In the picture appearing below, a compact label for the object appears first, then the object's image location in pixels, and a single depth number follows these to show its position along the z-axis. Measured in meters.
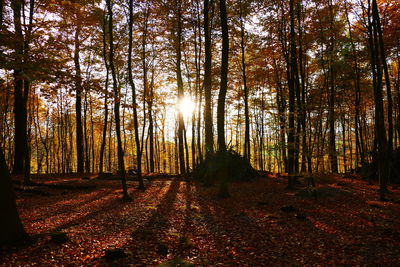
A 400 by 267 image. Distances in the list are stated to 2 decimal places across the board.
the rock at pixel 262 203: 10.20
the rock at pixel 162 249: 5.29
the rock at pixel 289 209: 8.93
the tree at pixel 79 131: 20.59
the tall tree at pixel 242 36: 17.28
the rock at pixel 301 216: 7.94
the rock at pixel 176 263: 4.34
